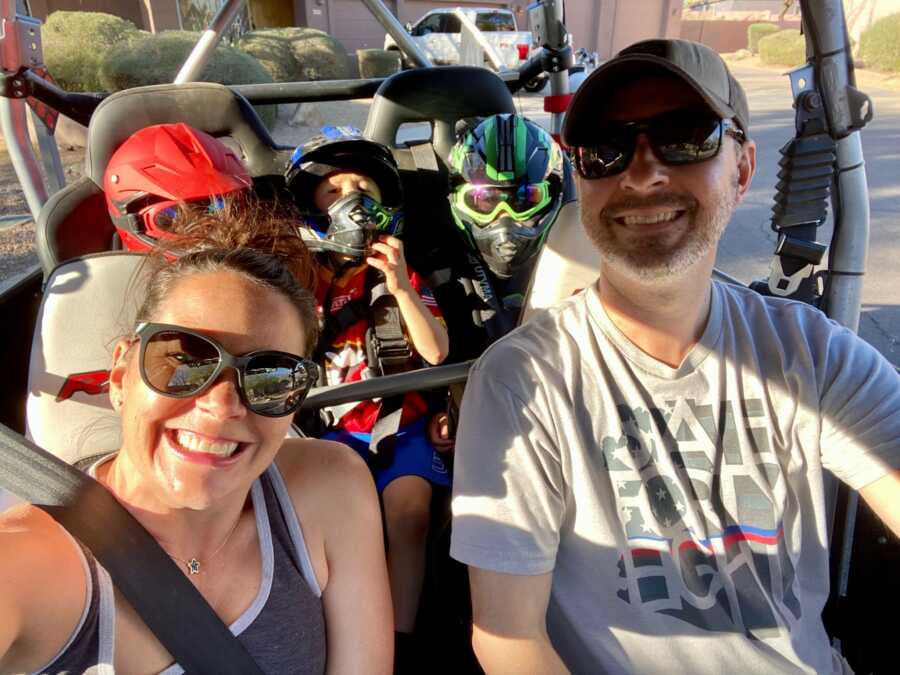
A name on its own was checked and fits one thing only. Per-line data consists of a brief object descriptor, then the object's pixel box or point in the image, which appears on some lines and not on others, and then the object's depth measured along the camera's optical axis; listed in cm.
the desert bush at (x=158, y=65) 1014
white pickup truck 1365
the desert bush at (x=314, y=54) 1446
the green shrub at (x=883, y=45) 1869
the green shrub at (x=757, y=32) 3003
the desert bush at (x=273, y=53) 1377
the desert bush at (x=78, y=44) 1070
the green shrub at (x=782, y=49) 2259
